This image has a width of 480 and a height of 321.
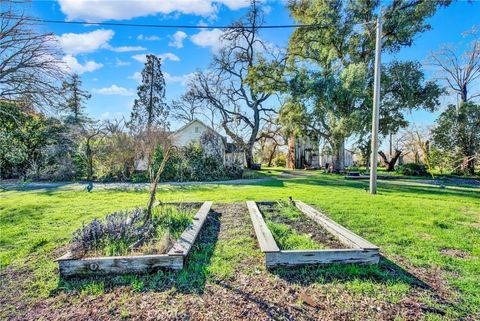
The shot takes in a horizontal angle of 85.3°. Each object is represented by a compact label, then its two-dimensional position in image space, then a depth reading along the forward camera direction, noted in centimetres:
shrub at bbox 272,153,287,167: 3013
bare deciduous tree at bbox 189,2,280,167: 2245
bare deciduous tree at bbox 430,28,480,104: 1916
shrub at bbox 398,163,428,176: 1742
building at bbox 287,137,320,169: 2530
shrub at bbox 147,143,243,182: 1374
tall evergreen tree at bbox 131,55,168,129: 2575
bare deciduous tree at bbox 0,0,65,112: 899
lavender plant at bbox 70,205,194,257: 308
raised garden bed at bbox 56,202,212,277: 279
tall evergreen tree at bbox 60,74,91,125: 1011
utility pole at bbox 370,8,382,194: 829
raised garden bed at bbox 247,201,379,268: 295
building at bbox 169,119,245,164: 1484
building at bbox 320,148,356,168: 2747
